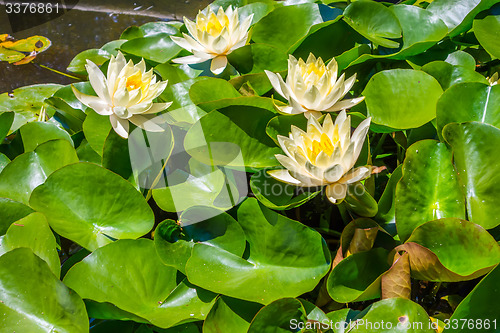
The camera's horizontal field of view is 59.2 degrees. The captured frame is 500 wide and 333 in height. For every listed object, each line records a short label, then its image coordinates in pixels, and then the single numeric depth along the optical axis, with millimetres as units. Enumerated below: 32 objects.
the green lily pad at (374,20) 1542
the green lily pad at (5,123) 1525
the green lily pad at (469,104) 1236
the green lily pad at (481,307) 855
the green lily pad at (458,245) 970
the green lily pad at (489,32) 1474
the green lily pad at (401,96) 1307
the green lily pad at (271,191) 1156
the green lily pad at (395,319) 901
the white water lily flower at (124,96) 1232
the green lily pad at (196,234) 1151
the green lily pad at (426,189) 1109
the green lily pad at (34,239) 1113
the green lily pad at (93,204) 1223
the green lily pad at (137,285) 1067
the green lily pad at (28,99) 1953
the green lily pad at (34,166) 1339
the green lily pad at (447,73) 1401
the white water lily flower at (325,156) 994
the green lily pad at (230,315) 998
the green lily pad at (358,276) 1031
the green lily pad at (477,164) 1102
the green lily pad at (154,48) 1818
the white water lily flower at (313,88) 1149
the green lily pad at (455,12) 1602
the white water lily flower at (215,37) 1496
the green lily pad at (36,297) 981
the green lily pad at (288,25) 1680
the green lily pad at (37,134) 1521
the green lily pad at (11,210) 1203
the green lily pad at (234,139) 1225
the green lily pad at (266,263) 1068
